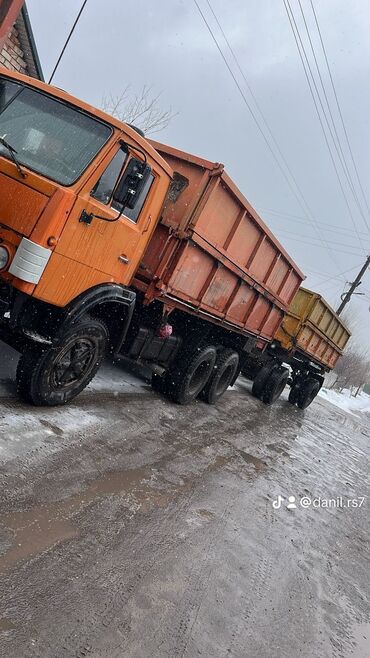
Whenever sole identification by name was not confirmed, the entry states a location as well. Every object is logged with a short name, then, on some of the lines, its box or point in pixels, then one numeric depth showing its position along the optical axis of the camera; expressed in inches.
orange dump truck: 144.7
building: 409.1
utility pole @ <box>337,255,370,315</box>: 1057.5
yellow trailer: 431.2
